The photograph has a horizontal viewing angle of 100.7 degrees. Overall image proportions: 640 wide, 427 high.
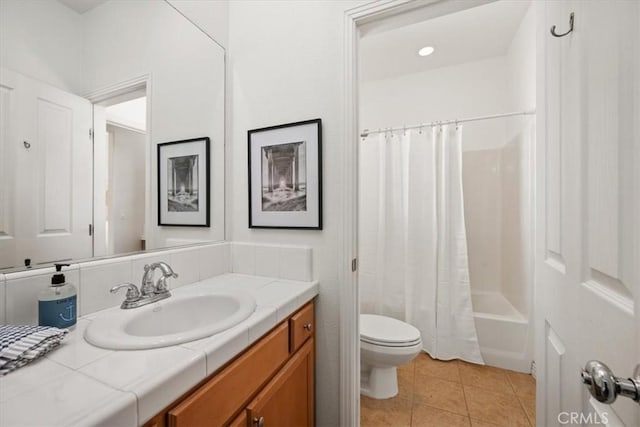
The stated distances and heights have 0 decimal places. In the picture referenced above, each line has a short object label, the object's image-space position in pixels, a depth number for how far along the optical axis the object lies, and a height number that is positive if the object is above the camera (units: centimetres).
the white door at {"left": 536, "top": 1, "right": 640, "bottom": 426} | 41 +2
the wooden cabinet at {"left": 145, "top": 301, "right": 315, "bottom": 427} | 58 -49
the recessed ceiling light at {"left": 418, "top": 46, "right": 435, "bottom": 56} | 231 +143
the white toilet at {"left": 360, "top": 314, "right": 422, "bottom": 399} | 151 -80
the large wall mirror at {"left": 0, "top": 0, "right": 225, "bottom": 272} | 75 +33
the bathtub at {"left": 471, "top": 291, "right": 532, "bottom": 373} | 187 -93
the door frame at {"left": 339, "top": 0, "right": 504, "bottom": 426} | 118 +5
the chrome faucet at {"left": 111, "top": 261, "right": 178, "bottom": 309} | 90 -27
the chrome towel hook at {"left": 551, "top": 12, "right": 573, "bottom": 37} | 60 +44
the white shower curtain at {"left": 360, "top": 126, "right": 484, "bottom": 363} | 203 -21
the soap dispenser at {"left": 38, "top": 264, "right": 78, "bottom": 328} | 69 -24
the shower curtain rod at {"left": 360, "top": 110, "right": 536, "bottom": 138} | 192 +71
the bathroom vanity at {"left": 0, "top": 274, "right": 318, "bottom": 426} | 43 -32
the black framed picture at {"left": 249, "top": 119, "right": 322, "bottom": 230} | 124 +18
